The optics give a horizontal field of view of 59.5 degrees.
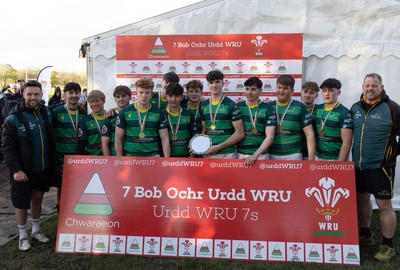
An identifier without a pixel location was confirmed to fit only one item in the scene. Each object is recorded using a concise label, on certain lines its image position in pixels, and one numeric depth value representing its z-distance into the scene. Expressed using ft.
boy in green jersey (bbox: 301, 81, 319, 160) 13.06
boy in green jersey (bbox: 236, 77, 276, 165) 12.18
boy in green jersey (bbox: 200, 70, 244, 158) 12.32
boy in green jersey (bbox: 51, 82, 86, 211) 13.43
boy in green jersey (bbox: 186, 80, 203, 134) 13.47
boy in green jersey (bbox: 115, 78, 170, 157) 11.94
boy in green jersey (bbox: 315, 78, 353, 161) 11.67
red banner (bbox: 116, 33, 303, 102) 16.42
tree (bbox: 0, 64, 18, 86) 165.19
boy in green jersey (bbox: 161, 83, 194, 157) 12.48
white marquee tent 16.69
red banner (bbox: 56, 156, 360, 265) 10.81
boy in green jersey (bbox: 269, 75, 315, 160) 11.95
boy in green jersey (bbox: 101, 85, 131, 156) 12.60
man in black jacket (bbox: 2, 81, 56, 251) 11.64
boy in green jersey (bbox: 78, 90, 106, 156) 13.17
